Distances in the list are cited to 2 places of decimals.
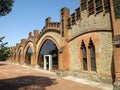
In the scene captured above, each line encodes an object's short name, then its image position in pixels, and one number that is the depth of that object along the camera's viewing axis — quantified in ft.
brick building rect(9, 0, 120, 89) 24.10
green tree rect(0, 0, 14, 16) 19.62
